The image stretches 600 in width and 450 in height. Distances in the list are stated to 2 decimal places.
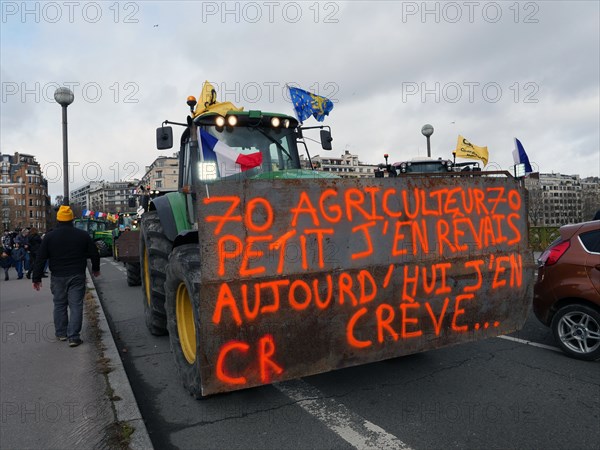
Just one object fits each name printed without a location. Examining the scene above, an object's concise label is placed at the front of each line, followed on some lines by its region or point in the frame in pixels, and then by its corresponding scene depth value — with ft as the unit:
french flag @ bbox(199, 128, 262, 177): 15.25
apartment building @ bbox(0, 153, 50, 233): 386.73
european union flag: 23.88
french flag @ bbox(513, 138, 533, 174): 26.07
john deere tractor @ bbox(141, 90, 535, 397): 10.32
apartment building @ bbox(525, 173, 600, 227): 264.33
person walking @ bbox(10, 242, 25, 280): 49.19
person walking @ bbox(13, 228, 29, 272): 50.31
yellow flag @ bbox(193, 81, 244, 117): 21.94
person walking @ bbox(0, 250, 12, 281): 52.01
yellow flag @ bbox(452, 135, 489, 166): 34.91
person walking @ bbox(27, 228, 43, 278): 48.78
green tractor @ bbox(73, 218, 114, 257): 84.53
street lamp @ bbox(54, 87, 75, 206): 41.63
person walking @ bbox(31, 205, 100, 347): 20.27
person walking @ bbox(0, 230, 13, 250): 56.85
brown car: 16.07
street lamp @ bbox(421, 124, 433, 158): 50.44
